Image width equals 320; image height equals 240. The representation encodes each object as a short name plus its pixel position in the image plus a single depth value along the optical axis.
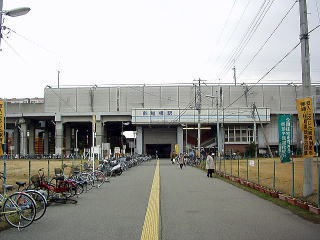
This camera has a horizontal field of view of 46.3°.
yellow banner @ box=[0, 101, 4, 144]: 10.17
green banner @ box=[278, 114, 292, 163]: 14.36
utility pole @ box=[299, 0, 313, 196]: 12.38
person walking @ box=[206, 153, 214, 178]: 23.77
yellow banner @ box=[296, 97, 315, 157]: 11.31
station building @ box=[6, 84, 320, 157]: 69.50
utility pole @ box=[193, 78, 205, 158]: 45.31
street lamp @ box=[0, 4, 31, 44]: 9.83
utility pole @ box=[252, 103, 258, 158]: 61.39
